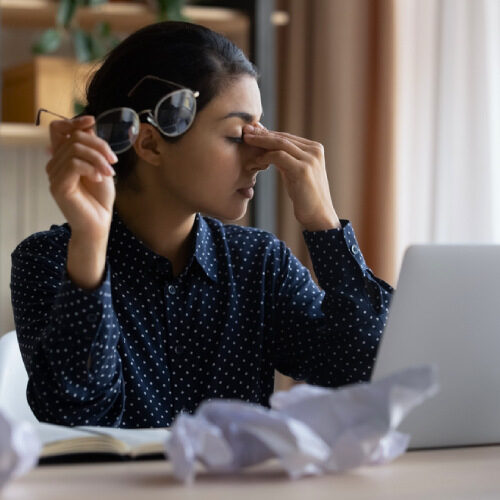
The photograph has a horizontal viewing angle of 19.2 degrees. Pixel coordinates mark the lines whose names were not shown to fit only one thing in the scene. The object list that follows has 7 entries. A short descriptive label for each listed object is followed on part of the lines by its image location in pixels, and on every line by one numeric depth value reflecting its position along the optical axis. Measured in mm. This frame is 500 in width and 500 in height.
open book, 1451
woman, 1895
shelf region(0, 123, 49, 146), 2917
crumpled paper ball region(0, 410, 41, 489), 1328
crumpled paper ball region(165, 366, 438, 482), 1359
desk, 1332
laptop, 1498
